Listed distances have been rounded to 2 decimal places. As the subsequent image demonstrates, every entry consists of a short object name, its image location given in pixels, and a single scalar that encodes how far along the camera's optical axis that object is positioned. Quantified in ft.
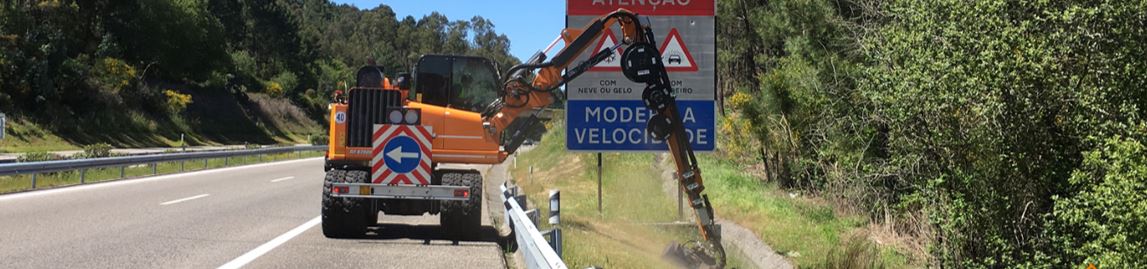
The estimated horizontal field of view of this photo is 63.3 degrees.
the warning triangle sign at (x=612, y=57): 39.73
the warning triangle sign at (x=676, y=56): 41.96
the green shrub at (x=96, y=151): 93.12
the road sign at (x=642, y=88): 42.09
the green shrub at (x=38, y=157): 82.51
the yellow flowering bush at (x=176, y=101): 208.64
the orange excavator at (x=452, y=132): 32.53
